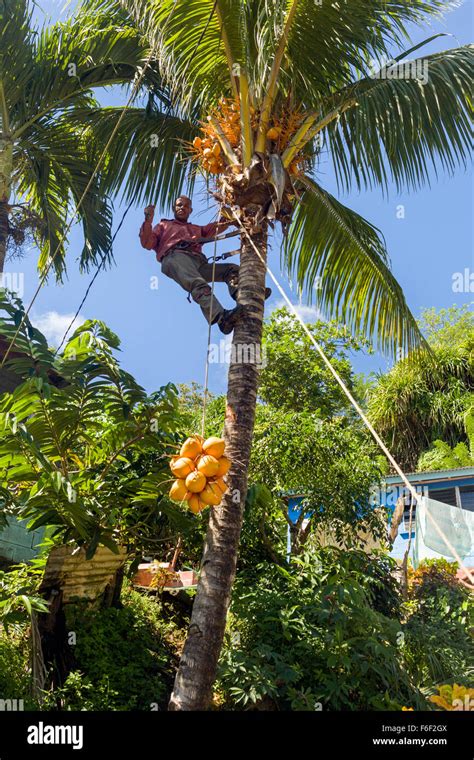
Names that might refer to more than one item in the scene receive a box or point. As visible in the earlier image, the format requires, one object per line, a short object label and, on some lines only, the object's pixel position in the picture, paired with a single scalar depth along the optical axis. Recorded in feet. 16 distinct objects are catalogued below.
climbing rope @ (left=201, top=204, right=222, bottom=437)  16.70
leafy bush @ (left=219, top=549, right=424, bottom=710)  17.89
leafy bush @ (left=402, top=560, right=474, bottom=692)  21.91
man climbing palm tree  20.08
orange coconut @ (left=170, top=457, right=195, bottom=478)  13.71
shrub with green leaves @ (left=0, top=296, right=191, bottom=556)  17.28
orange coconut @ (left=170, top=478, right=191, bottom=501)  13.65
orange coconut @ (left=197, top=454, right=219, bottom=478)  13.66
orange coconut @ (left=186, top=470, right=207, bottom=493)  13.53
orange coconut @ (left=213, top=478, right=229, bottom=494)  13.89
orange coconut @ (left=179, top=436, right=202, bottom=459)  13.94
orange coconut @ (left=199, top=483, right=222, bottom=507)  13.71
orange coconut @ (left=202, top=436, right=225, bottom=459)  13.92
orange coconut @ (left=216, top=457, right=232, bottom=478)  13.87
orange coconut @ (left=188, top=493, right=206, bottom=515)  13.66
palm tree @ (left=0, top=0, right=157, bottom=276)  29.53
